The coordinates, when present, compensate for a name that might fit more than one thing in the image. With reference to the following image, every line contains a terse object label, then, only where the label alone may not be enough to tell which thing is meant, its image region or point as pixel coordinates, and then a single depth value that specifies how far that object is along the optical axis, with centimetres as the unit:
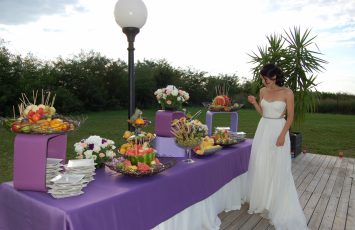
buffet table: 183
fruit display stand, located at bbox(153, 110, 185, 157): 329
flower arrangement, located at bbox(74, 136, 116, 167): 258
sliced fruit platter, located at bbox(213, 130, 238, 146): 385
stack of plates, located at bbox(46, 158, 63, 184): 218
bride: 348
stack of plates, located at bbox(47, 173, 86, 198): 195
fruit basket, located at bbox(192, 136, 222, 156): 325
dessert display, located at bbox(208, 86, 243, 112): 421
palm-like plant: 732
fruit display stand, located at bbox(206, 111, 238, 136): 429
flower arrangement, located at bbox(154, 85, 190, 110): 338
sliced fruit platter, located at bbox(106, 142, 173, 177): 237
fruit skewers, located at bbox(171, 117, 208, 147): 298
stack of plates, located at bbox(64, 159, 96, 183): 222
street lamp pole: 336
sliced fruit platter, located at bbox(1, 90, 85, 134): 200
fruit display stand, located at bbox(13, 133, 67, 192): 202
